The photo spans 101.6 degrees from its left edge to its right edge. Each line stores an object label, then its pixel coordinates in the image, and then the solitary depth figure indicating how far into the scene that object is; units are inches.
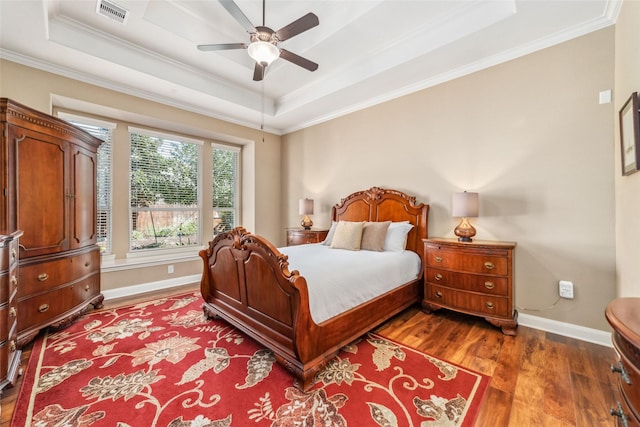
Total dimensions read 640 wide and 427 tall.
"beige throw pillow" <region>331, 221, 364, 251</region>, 133.1
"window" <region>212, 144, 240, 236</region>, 199.3
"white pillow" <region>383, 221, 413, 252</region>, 130.5
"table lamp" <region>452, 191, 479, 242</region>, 112.0
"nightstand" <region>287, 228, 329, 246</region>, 171.9
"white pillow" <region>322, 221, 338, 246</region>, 150.0
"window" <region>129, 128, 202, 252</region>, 161.8
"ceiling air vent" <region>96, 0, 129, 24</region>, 98.5
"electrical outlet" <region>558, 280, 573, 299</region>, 99.3
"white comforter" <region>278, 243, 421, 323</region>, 79.0
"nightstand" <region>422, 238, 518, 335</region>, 100.9
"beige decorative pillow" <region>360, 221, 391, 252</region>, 130.4
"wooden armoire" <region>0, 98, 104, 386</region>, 88.4
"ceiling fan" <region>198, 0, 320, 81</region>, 83.2
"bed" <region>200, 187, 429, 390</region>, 70.6
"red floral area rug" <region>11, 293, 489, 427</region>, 60.3
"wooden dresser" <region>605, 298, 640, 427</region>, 28.1
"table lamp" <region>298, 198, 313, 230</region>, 184.2
